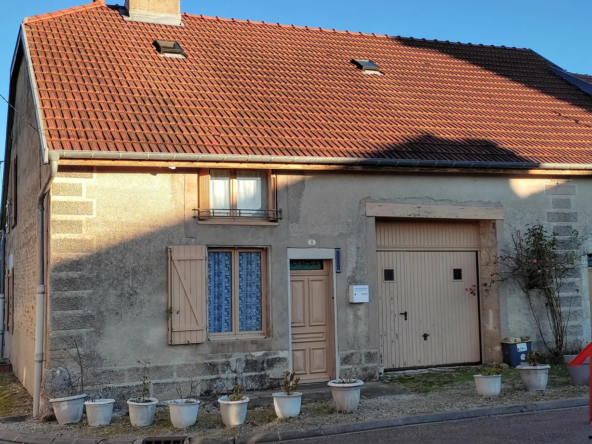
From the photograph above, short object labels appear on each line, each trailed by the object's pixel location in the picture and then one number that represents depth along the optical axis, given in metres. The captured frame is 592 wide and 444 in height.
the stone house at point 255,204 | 9.64
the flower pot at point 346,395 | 8.70
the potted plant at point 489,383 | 9.39
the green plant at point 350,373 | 10.75
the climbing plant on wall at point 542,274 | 11.88
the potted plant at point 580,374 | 10.01
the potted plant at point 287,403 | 8.46
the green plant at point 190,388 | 9.73
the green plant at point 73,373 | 9.23
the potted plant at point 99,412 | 8.55
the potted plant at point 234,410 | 8.24
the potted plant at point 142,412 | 8.44
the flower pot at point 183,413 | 8.25
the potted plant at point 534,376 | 9.62
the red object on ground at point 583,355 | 6.68
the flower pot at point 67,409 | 8.67
